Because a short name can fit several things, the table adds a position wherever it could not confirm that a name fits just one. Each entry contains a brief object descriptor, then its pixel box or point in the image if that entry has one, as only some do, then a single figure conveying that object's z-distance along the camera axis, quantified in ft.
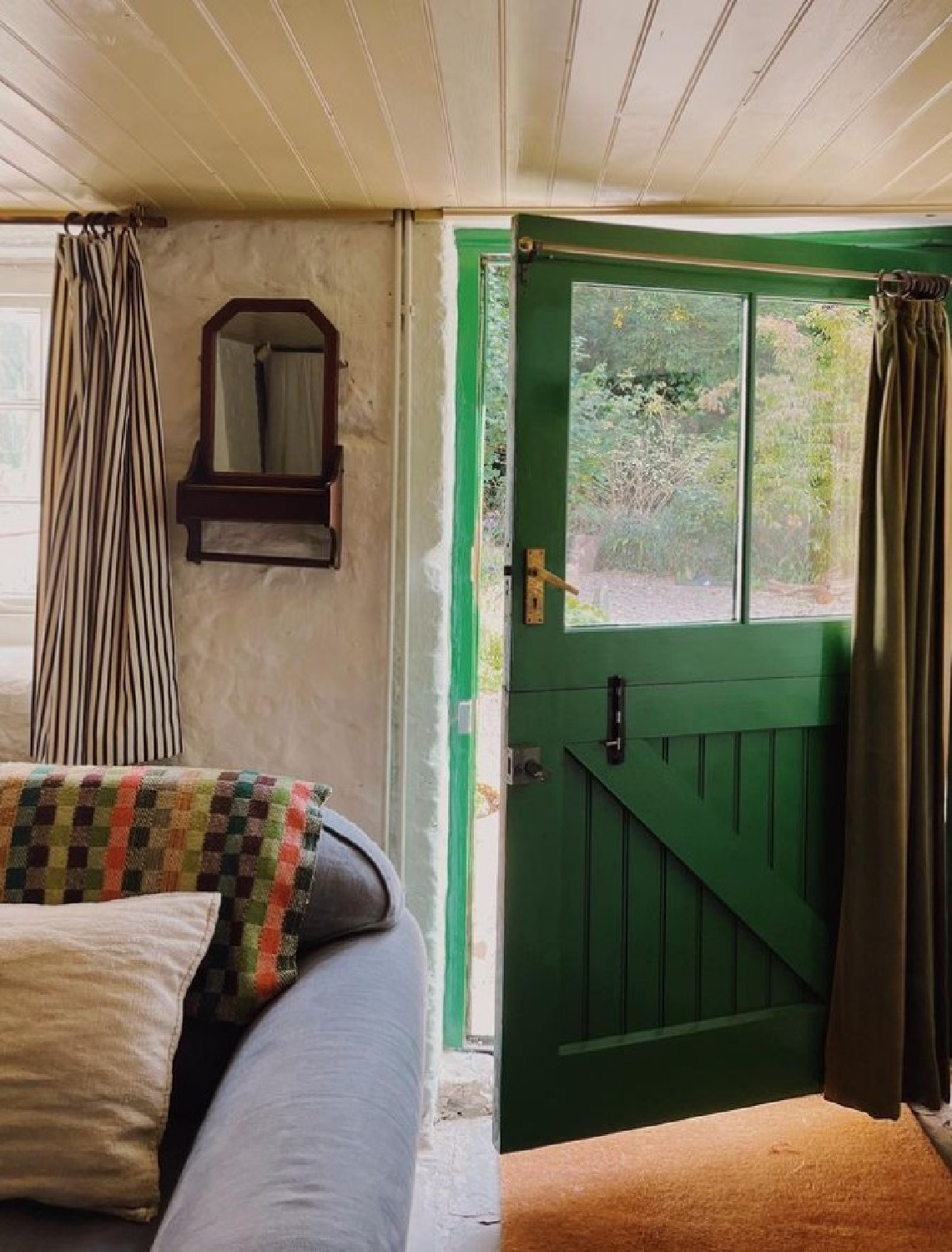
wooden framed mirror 7.45
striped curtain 7.36
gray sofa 3.28
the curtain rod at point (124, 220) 7.47
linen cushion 3.93
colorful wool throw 4.75
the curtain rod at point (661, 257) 6.68
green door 6.95
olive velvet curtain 7.14
